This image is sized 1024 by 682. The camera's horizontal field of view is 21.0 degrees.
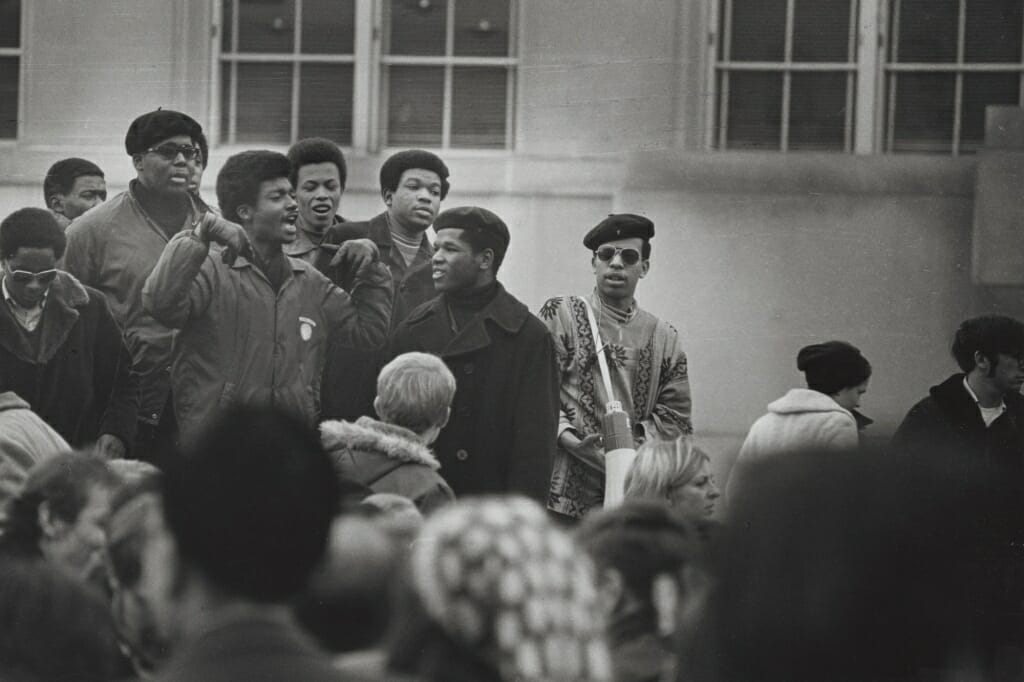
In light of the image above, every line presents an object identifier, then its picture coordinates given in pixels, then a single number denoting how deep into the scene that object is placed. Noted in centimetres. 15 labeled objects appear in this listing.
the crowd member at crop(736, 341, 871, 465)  838
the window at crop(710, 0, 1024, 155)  1103
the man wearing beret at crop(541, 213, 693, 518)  909
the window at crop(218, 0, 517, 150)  1098
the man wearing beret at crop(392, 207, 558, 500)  874
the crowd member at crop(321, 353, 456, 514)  663
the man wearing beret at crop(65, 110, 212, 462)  926
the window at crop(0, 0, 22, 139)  1088
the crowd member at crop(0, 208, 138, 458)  907
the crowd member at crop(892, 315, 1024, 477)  901
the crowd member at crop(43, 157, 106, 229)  1009
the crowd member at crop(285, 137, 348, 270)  952
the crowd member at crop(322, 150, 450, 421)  923
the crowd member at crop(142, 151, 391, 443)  884
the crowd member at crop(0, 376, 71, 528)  726
